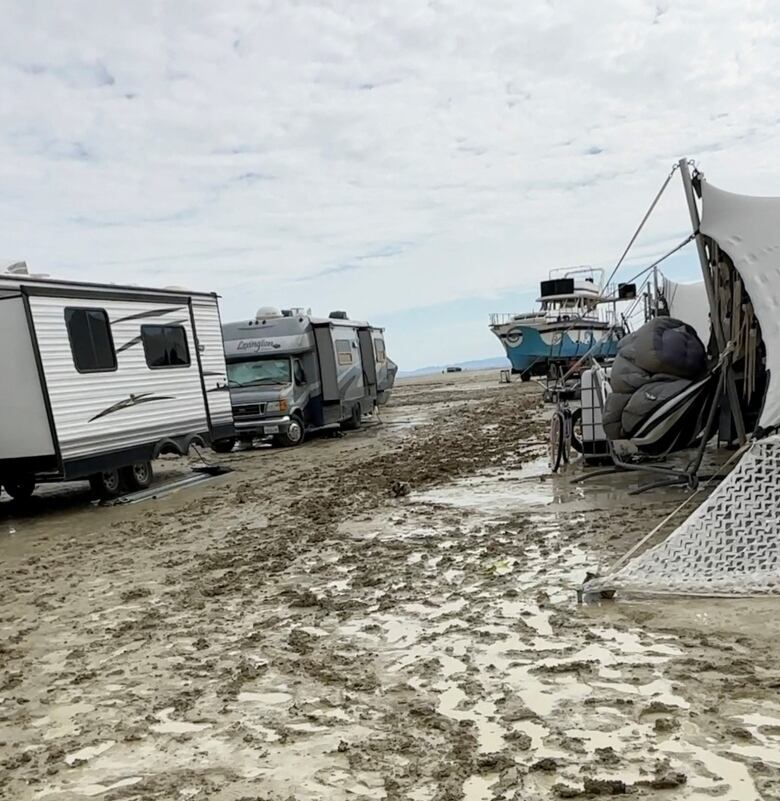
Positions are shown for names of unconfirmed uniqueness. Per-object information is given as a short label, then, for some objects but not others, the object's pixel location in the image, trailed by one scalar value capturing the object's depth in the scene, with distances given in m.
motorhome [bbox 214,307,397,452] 17.02
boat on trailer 34.97
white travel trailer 9.71
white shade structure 5.19
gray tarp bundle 8.62
